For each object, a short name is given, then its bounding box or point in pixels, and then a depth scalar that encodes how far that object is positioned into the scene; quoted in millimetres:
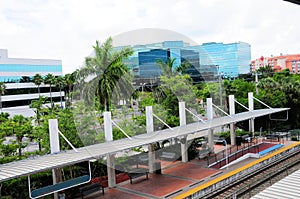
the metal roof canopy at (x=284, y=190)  6645
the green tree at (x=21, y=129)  15820
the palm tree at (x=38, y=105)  18998
